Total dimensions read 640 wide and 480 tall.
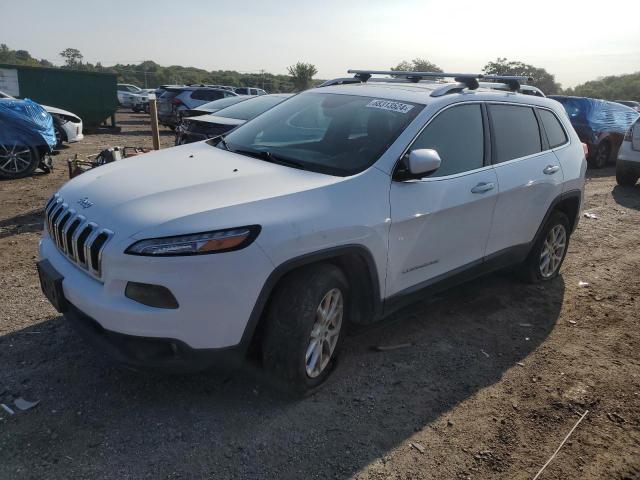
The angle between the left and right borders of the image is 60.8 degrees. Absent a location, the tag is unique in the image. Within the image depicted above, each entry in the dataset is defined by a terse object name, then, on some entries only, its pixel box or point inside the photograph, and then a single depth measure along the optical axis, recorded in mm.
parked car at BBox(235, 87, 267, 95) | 28530
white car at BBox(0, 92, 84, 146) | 11787
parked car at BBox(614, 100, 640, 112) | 28395
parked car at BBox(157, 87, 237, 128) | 18266
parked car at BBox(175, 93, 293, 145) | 7430
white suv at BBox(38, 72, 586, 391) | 2562
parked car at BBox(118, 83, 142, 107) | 31142
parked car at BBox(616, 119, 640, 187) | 10008
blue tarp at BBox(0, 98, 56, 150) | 8680
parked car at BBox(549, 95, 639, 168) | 13266
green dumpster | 16734
